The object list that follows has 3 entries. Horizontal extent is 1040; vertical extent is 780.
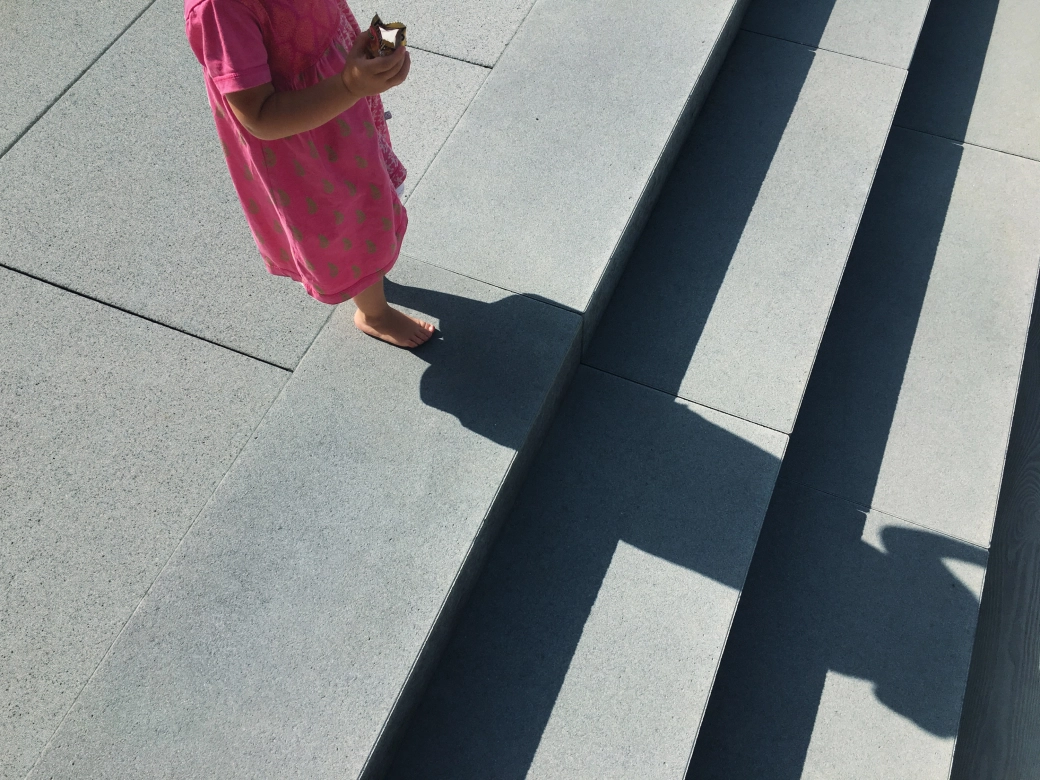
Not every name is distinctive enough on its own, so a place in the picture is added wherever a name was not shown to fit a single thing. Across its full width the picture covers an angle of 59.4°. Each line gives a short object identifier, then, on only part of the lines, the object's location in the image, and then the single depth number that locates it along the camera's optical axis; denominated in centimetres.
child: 189
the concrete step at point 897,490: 287
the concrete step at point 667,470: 259
